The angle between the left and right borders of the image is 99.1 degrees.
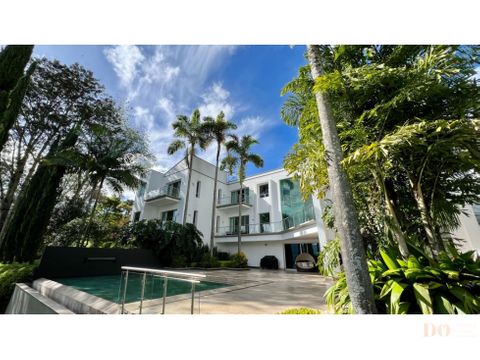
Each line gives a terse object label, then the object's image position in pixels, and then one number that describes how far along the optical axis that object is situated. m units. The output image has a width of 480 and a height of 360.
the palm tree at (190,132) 16.02
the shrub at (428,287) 2.18
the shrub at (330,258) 3.71
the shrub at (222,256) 17.31
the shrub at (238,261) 14.34
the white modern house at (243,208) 15.71
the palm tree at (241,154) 16.67
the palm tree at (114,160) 11.20
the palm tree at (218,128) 16.19
